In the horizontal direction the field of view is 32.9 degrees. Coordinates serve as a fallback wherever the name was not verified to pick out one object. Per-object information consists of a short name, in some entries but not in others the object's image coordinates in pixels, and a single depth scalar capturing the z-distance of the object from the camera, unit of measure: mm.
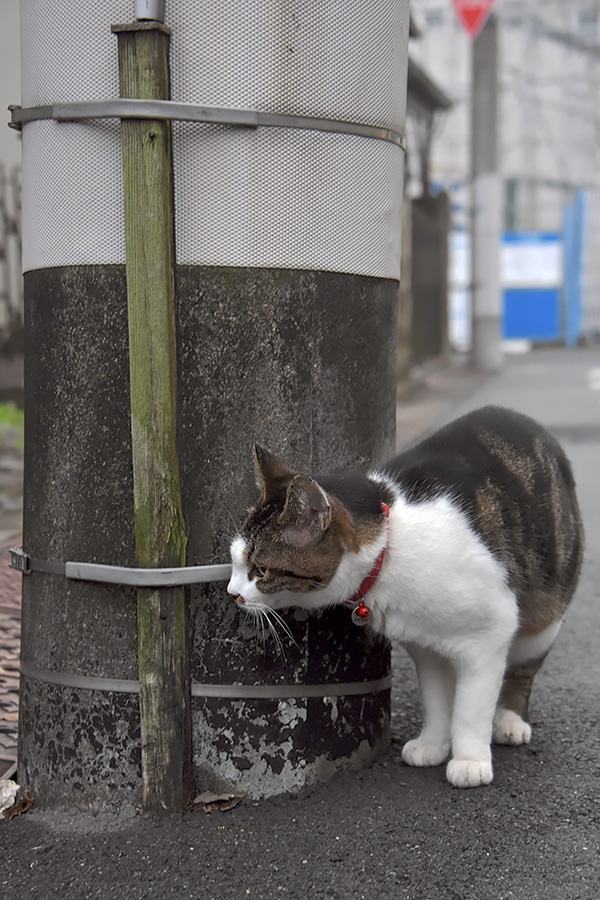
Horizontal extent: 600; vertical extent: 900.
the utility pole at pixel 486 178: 17688
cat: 2504
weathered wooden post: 2422
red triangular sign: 13359
